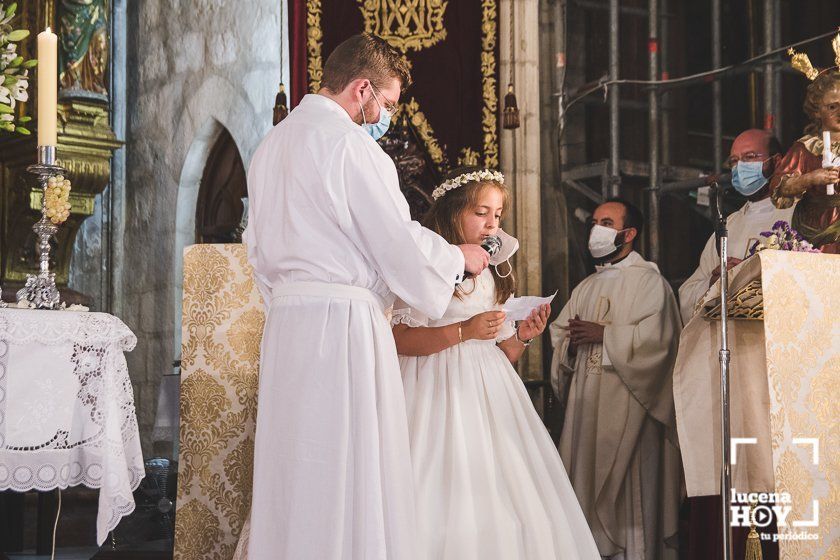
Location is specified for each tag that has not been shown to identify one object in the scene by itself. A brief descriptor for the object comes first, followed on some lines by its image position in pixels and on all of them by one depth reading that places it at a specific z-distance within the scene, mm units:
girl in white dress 3074
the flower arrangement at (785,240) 3626
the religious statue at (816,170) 3859
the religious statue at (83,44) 6625
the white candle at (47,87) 3625
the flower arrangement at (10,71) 3820
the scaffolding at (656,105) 4836
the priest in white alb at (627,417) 4691
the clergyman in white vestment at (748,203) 4543
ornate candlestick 3748
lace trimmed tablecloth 3469
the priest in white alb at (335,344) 2719
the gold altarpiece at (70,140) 6398
